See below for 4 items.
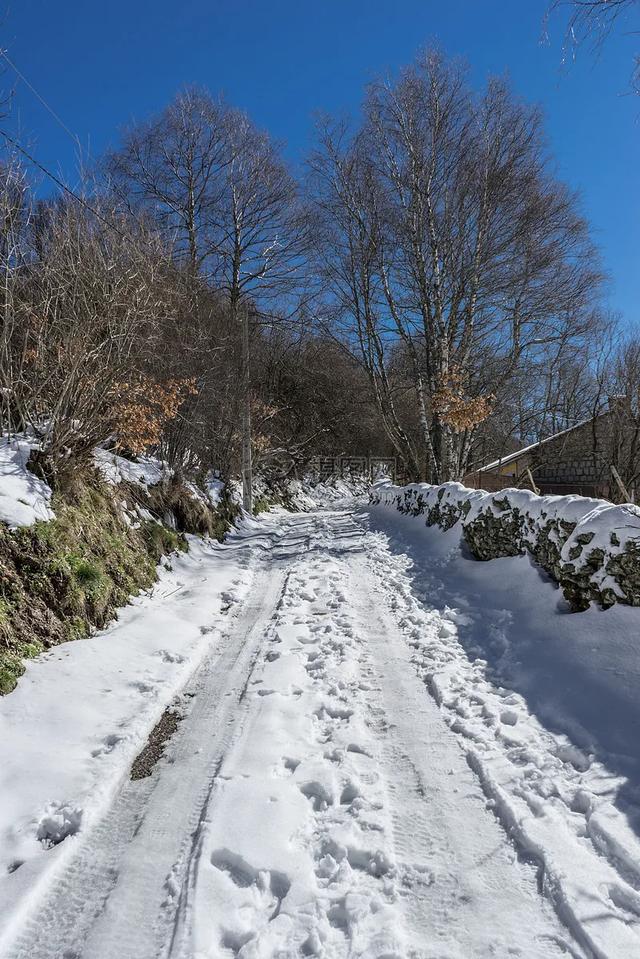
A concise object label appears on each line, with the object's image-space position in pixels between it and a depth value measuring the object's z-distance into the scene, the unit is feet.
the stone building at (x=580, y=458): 33.99
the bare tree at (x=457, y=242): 38.75
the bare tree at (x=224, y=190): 52.29
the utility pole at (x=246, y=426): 44.70
